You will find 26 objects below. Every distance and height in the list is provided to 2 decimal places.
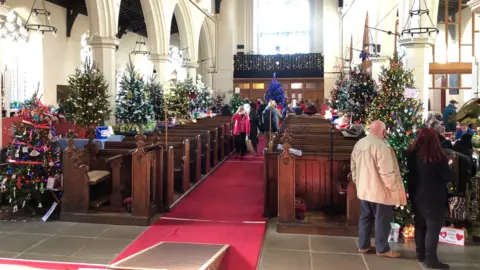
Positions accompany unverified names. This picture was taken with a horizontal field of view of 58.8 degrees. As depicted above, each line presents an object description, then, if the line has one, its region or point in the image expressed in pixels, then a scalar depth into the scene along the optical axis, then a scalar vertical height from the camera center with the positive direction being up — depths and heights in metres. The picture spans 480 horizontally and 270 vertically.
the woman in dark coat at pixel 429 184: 3.77 -0.62
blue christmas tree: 17.00 +0.96
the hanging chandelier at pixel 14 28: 15.43 +3.36
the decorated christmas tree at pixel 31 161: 5.57 -0.55
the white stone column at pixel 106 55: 10.56 +1.60
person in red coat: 10.70 -0.32
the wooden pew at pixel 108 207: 5.36 -0.97
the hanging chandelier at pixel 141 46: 23.82 +4.23
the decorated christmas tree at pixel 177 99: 12.59 +0.56
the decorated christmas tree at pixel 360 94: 10.40 +0.56
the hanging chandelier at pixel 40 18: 15.71 +3.91
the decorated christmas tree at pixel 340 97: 11.83 +0.59
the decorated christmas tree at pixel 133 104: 10.34 +0.36
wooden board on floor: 3.47 -1.23
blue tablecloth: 8.04 -0.43
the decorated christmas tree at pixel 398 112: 4.90 +0.06
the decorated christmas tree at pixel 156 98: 11.80 +0.57
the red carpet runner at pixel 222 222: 4.41 -1.33
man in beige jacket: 3.92 -0.62
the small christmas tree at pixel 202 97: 15.01 +0.75
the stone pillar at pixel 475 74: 7.76 +0.77
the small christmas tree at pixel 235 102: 19.27 +0.70
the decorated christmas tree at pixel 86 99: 8.96 +0.42
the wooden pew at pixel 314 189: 4.96 -0.92
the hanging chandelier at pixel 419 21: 7.64 +1.88
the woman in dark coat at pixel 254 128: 12.00 -0.31
